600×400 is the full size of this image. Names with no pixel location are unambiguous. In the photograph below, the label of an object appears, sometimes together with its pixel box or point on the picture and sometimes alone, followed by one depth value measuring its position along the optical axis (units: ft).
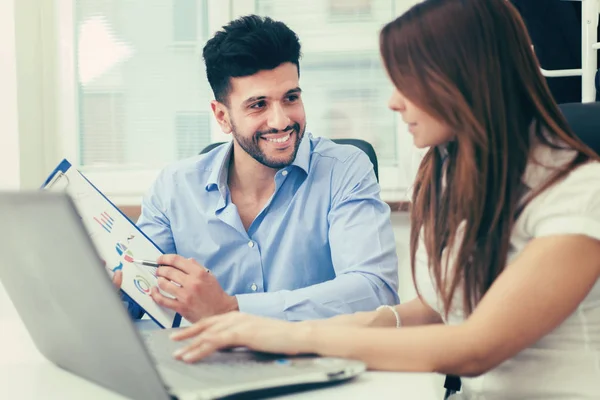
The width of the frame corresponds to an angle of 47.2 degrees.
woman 2.49
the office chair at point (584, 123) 3.61
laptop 1.92
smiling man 5.21
